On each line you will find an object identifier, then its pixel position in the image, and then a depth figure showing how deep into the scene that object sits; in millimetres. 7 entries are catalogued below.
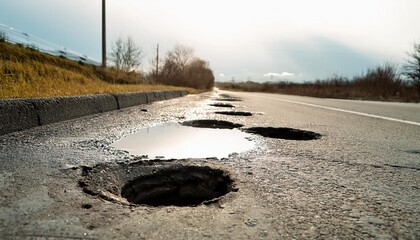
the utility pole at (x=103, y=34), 20250
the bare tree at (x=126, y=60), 22391
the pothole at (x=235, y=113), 5913
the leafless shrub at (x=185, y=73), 36397
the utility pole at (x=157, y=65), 35747
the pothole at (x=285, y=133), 3598
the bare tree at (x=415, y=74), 23709
